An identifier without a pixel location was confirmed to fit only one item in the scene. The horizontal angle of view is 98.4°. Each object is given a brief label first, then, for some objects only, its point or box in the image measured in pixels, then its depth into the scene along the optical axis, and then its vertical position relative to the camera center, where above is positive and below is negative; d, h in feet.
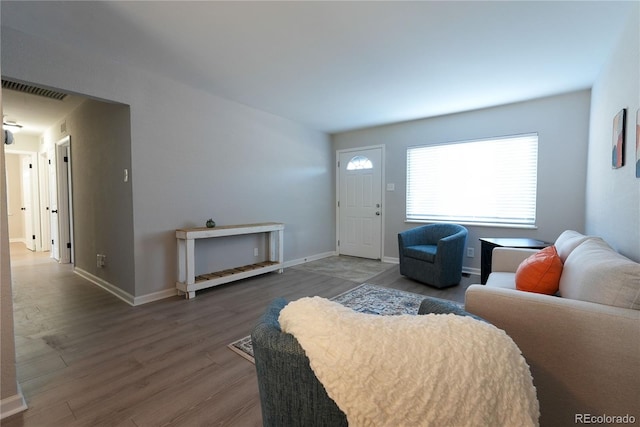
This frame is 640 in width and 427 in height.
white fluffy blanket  2.09 -1.37
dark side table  10.11 -1.69
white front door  16.74 -0.24
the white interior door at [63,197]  14.93 +0.02
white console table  10.21 -2.56
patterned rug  9.14 -3.66
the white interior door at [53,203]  15.67 -0.30
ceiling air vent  10.20 +4.23
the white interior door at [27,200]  19.55 -0.17
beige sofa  3.44 -1.86
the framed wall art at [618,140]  6.46 +1.45
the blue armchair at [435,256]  11.25 -2.42
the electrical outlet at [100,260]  11.30 -2.58
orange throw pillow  5.31 -1.49
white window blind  12.41 +0.90
